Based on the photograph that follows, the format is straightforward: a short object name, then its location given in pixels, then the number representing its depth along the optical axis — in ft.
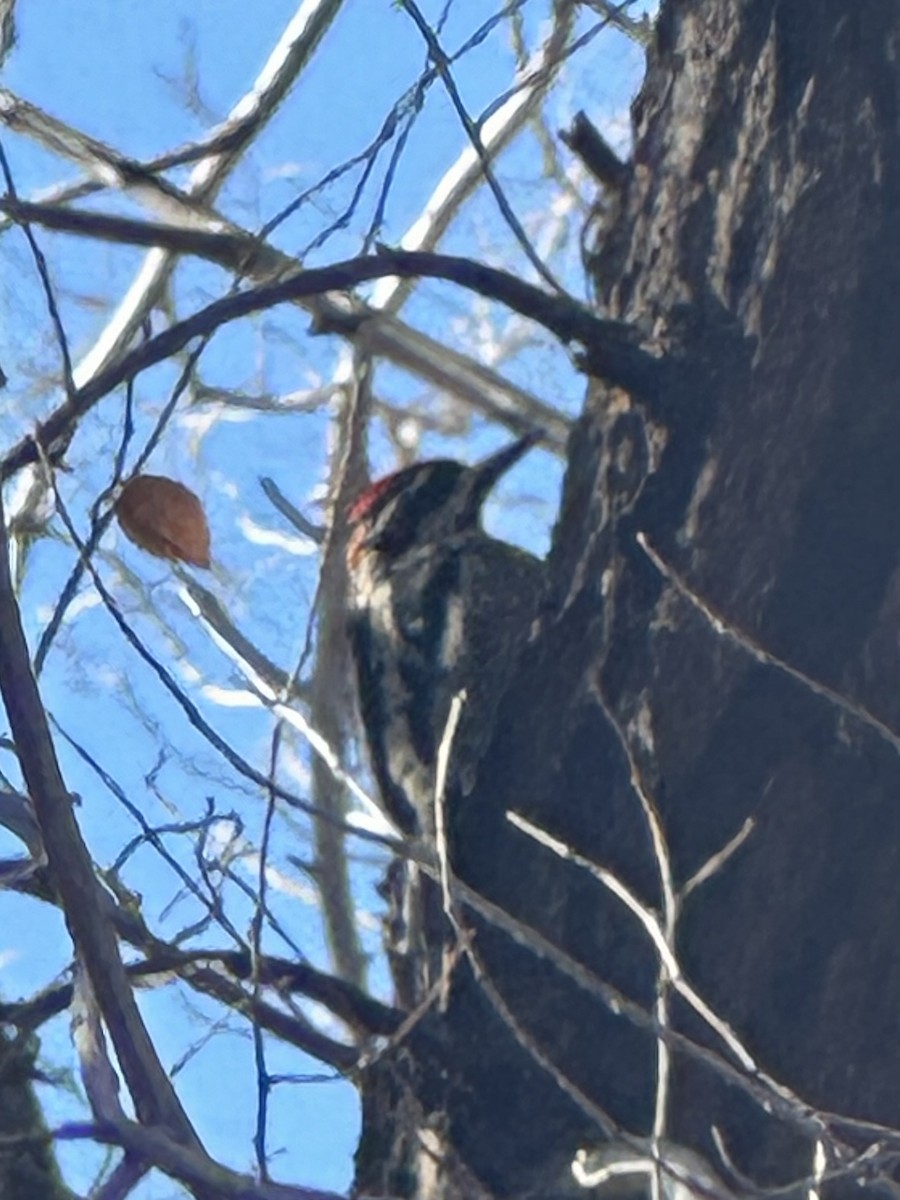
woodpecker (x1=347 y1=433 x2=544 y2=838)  23.39
